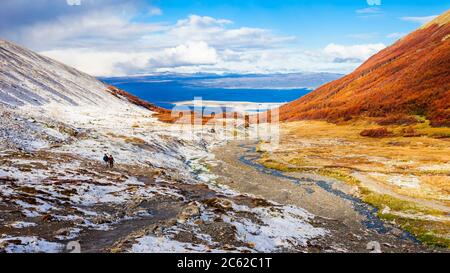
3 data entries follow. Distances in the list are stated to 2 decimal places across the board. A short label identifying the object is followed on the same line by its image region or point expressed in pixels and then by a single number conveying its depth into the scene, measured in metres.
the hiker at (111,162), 53.59
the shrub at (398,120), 126.94
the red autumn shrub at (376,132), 115.88
